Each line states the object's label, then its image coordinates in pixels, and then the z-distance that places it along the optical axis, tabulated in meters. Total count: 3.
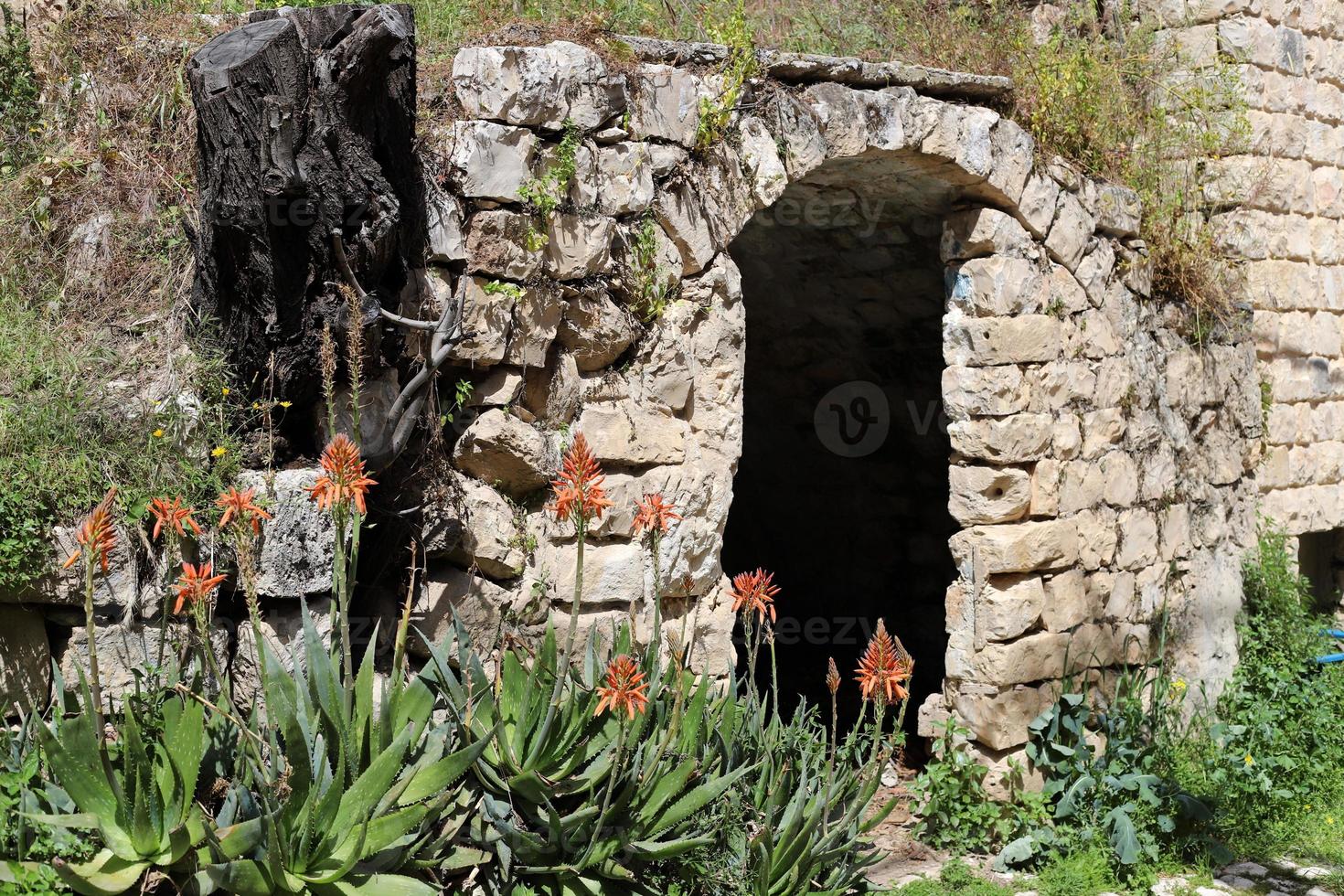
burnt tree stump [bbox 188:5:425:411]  3.19
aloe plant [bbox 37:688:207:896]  2.64
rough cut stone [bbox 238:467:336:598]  3.26
